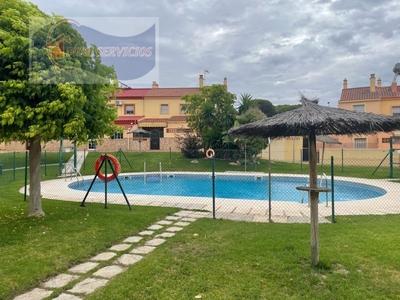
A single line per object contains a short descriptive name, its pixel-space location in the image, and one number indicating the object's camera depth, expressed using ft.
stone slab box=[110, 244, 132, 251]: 16.58
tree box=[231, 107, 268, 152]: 74.50
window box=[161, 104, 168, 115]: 117.29
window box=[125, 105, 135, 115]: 119.34
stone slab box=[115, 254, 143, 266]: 14.46
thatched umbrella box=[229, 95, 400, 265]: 12.23
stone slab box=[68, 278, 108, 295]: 11.46
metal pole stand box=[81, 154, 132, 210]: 28.10
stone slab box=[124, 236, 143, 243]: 18.03
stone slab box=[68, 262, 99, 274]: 13.49
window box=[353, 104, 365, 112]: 105.05
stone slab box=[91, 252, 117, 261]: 15.01
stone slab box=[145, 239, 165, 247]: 17.43
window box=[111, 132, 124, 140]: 103.98
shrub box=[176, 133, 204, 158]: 80.43
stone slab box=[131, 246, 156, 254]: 16.04
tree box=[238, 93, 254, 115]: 83.46
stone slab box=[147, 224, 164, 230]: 21.03
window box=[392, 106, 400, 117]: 100.58
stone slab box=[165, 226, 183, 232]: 20.51
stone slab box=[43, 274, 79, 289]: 12.01
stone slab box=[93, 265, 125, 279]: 12.96
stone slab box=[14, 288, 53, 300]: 10.92
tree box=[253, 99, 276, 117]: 167.32
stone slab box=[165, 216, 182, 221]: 23.95
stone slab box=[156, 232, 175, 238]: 19.06
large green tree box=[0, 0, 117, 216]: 17.53
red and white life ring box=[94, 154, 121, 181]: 28.63
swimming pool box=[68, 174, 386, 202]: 44.29
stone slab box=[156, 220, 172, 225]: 22.54
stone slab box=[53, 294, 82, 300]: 10.85
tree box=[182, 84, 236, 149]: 79.82
